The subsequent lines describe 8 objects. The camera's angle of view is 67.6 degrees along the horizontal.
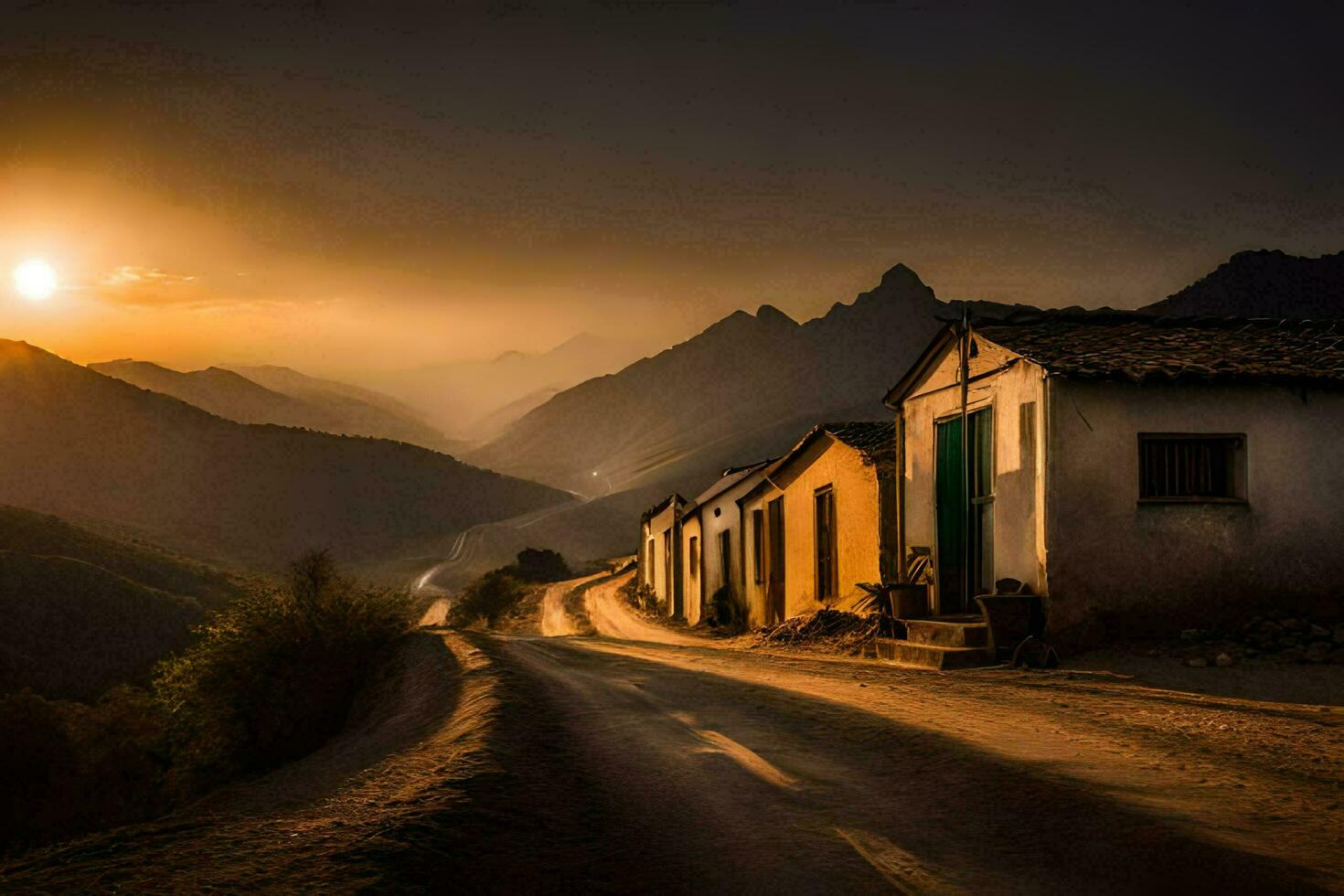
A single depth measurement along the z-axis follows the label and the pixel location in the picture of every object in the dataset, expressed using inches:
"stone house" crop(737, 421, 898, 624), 820.6
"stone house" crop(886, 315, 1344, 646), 523.5
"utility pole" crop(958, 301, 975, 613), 620.7
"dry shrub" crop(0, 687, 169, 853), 885.2
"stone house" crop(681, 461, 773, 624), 1302.9
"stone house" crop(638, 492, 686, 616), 1662.2
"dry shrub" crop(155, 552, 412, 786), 617.9
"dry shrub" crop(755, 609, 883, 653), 700.7
